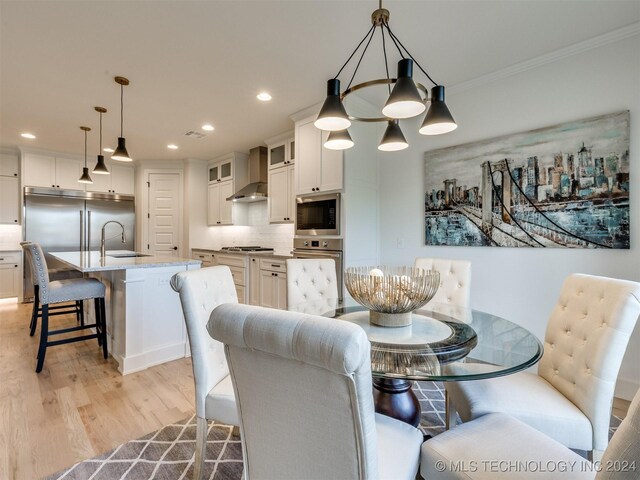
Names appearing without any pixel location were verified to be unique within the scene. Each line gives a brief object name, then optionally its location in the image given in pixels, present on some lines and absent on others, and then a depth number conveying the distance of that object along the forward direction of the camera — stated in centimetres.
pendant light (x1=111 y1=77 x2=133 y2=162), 289
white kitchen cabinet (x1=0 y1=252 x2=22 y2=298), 494
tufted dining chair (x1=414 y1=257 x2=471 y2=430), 218
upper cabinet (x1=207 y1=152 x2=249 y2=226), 533
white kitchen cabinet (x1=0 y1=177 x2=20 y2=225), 505
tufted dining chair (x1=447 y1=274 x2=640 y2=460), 119
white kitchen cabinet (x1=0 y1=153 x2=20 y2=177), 506
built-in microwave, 327
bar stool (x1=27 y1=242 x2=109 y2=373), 253
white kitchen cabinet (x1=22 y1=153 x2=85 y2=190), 505
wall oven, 325
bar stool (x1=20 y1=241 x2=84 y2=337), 325
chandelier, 129
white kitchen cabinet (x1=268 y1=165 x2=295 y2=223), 409
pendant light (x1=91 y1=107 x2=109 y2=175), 346
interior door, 585
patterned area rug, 150
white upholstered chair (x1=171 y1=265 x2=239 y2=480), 134
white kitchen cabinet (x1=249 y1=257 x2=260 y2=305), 418
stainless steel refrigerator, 502
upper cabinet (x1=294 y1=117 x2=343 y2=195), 328
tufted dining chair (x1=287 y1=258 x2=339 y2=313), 224
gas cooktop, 480
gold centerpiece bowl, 140
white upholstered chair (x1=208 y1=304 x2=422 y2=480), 61
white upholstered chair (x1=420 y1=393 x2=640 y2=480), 91
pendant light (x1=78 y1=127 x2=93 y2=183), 399
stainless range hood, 466
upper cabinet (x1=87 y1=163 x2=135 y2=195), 563
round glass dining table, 109
